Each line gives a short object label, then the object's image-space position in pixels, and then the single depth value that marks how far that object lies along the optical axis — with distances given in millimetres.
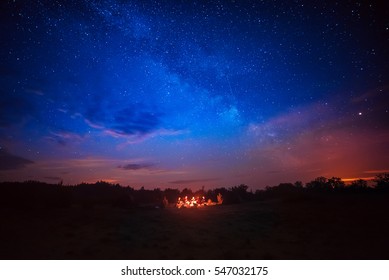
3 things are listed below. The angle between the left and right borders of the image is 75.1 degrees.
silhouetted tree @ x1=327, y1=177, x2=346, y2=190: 28378
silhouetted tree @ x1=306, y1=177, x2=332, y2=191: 29036
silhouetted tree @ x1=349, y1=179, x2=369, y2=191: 24234
